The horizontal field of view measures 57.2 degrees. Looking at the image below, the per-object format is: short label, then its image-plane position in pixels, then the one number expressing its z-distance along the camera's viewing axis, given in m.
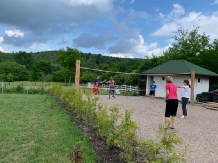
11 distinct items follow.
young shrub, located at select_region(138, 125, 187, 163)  2.65
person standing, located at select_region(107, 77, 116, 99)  14.57
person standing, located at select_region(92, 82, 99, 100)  11.49
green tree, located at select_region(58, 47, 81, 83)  46.19
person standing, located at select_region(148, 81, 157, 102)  14.04
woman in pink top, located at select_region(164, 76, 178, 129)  6.12
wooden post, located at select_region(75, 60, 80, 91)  9.50
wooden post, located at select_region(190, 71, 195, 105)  12.51
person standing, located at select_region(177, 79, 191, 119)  8.07
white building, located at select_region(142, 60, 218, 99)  16.41
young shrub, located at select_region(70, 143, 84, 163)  2.96
